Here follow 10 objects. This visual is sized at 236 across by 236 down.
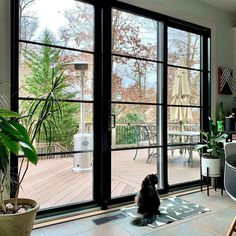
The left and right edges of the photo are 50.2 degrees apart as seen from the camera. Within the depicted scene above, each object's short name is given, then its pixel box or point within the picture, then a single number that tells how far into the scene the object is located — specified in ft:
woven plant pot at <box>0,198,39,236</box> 5.97
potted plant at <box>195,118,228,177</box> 11.39
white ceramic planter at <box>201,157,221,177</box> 11.37
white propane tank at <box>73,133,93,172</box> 9.46
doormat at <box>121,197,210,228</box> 8.59
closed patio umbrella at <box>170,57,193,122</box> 12.07
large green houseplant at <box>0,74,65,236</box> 5.65
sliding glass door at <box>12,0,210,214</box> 8.63
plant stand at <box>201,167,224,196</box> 11.58
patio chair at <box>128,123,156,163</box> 10.79
